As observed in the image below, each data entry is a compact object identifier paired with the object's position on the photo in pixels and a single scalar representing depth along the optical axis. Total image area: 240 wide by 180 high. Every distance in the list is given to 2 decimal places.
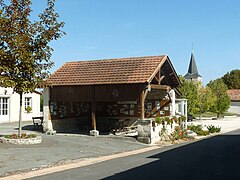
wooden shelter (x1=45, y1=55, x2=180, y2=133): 18.81
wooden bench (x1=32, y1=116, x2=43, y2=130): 22.66
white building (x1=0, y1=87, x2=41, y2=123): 31.02
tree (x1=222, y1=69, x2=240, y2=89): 93.07
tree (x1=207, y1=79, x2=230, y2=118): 50.44
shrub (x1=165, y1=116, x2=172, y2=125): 19.53
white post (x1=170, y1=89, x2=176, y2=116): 22.41
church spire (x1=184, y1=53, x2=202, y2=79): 89.01
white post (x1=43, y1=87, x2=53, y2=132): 20.47
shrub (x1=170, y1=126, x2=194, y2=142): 19.77
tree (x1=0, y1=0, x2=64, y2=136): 14.95
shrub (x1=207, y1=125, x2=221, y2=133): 26.13
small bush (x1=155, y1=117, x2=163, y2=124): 18.19
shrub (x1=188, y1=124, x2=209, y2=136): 24.18
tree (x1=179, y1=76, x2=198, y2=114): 42.38
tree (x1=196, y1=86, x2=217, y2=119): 46.12
